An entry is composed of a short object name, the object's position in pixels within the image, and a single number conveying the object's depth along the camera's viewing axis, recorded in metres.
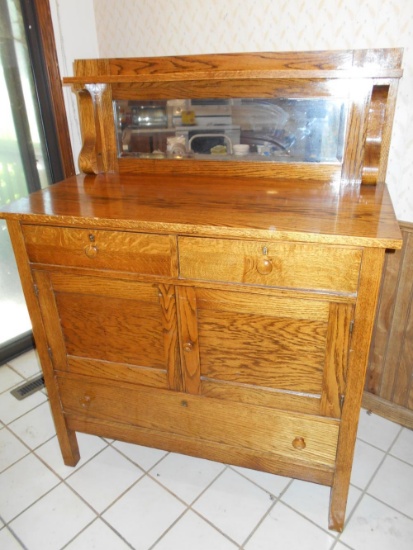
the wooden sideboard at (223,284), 1.06
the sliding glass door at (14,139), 1.74
